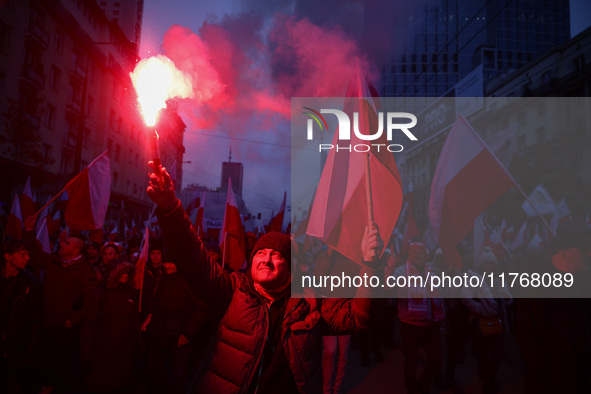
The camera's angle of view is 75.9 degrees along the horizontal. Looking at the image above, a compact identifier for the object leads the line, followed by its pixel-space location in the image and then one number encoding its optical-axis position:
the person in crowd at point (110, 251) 6.27
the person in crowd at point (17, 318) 3.69
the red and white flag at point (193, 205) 12.66
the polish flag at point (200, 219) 9.94
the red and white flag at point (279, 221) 9.34
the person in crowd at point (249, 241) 8.16
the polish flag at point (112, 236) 11.31
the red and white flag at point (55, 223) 11.35
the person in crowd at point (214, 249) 6.07
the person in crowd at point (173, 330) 4.40
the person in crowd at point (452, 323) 5.50
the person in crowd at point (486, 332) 5.00
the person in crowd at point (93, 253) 7.62
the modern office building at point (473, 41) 63.59
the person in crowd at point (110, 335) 4.12
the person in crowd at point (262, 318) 2.17
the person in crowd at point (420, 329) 4.86
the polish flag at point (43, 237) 8.13
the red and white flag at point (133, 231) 16.38
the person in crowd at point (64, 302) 4.81
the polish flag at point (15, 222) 7.77
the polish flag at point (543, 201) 8.81
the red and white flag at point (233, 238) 7.82
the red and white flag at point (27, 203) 9.01
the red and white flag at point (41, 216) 9.17
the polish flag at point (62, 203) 10.99
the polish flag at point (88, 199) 6.78
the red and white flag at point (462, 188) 4.78
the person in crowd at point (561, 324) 3.19
